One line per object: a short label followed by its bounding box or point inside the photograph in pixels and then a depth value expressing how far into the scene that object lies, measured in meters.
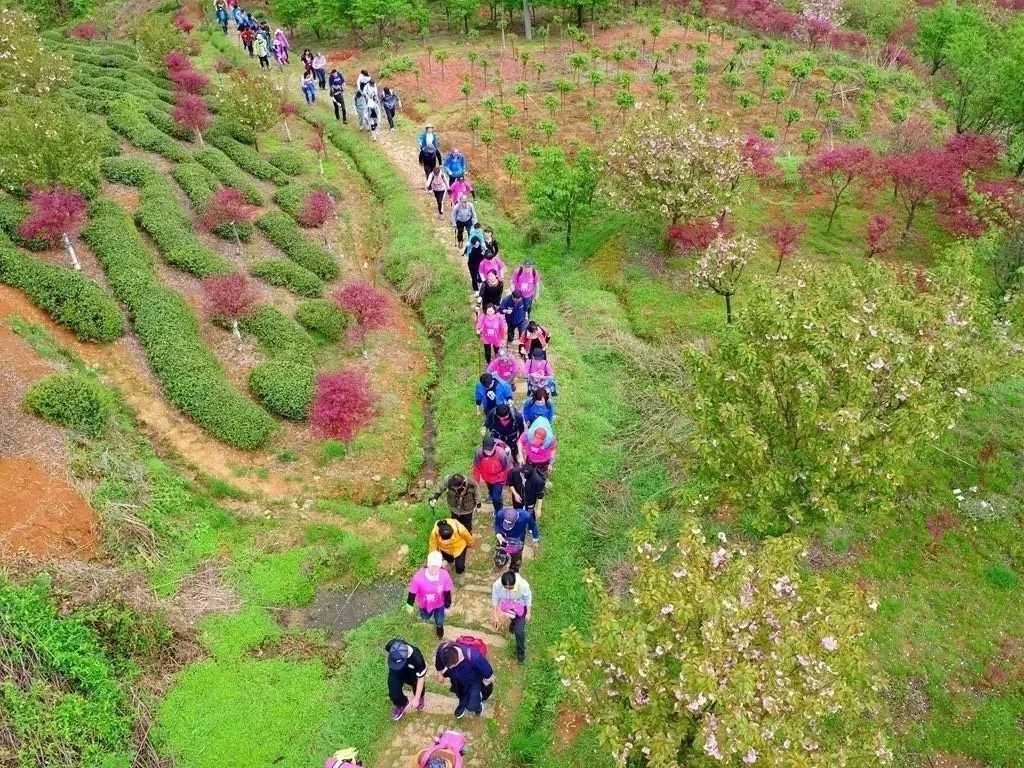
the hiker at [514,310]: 16.80
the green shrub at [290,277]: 19.94
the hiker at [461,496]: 12.08
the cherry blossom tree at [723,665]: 6.97
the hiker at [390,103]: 28.36
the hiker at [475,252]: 18.31
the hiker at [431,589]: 10.59
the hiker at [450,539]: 11.45
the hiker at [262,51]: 34.38
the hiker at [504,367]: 14.88
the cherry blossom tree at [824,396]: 9.45
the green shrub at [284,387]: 16.38
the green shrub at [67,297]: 16.81
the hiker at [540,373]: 14.98
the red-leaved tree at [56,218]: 18.34
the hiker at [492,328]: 16.44
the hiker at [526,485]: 12.27
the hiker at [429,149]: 22.97
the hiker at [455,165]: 22.14
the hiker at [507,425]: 13.28
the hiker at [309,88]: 30.15
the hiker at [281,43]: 34.53
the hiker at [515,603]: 10.30
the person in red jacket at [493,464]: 12.42
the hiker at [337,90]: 28.42
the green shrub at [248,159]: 25.19
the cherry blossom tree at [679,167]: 19.73
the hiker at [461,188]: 21.66
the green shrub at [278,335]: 17.78
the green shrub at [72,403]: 13.88
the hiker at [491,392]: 14.00
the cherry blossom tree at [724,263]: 17.12
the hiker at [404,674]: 9.43
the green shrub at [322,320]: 18.78
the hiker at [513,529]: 11.43
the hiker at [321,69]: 31.38
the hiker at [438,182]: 22.62
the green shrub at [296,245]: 20.94
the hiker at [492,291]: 16.83
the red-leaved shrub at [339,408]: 15.30
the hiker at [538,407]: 13.46
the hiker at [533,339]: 15.27
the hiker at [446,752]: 8.87
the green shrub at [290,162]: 26.11
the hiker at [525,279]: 16.88
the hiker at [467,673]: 9.52
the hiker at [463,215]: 20.89
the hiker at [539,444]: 12.71
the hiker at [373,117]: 28.09
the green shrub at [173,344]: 15.66
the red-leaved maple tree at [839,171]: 21.80
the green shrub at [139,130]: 24.53
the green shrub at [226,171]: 23.19
